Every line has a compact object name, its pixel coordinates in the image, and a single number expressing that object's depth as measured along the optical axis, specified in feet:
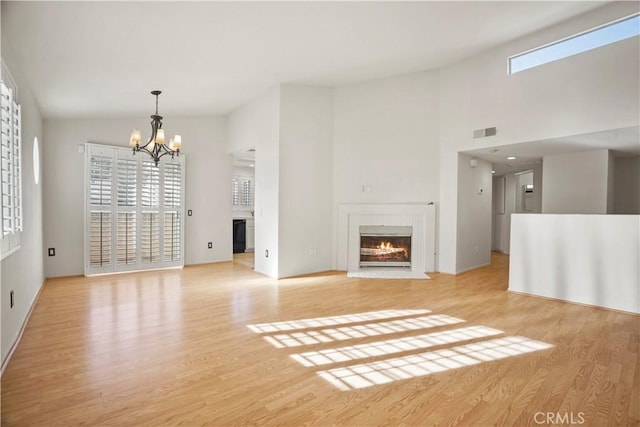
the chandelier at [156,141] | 14.96
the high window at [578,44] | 13.24
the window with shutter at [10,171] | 8.84
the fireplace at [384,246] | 21.18
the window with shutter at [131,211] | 19.25
